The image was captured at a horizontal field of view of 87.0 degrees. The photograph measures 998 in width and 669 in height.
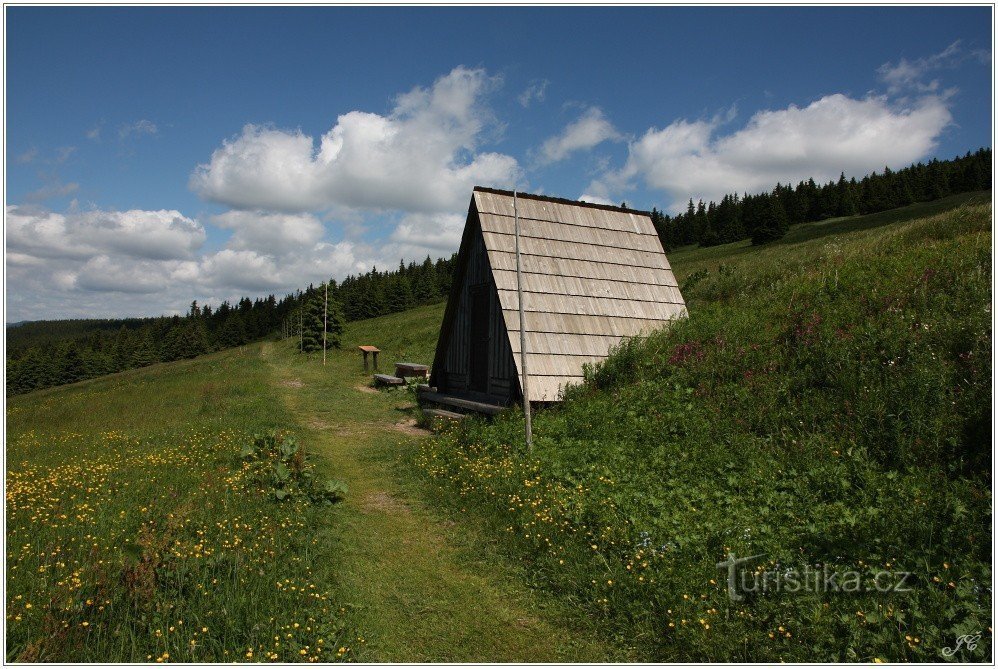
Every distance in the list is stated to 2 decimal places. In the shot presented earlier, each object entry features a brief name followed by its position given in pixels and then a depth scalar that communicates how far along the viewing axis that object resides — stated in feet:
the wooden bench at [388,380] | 75.05
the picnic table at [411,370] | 78.48
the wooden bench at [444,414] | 42.77
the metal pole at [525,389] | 30.21
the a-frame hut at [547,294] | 40.27
